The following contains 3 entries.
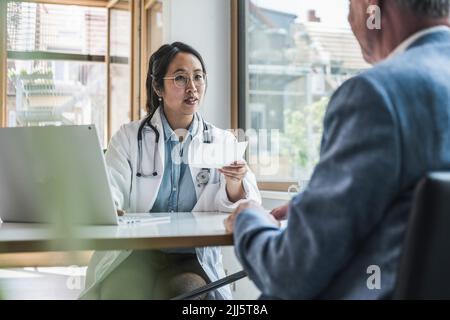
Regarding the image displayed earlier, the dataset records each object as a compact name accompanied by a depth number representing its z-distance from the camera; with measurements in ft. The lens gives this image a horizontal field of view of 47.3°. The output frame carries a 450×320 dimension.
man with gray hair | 2.22
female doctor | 5.43
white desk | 3.31
